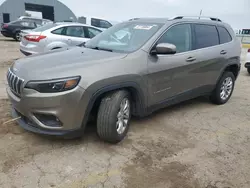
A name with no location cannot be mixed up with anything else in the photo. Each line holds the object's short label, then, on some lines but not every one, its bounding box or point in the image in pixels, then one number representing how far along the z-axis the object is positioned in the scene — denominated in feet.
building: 83.42
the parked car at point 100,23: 50.35
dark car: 45.69
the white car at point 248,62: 22.70
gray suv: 7.47
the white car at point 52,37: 19.67
